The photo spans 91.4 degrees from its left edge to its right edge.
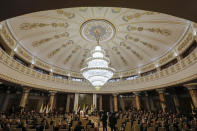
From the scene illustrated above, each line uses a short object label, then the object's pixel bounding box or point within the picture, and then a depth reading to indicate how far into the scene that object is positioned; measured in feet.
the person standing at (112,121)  19.94
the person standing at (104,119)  22.02
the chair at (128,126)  17.58
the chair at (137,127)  17.19
